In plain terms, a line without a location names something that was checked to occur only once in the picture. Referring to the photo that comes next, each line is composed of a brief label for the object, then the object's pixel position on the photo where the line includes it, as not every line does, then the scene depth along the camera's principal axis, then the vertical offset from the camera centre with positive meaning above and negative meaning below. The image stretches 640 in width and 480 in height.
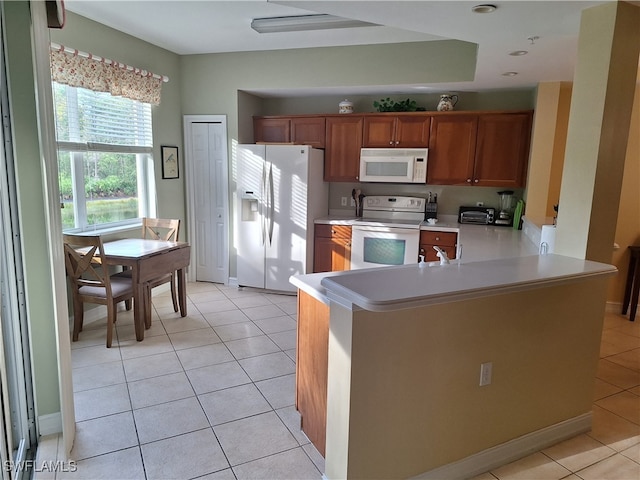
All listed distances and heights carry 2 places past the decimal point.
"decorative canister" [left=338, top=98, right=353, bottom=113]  4.84 +0.67
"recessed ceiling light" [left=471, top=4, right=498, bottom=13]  2.15 +0.81
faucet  2.23 -0.47
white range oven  4.53 -0.74
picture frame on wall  4.79 +0.00
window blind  3.62 +0.36
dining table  3.47 -0.86
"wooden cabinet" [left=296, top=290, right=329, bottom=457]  2.06 -1.02
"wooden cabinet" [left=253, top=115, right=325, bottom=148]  4.95 +0.41
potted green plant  4.68 +0.68
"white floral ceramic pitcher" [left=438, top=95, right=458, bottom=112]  4.58 +0.70
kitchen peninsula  1.74 -0.87
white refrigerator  4.64 -0.51
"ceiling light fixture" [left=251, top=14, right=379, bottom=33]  3.59 +1.19
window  3.70 +0.02
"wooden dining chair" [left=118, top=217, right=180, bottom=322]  3.90 -0.74
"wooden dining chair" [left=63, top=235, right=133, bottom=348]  3.31 -0.97
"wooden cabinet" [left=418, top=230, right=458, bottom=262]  4.42 -0.76
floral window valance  3.44 +0.74
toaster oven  4.76 -0.50
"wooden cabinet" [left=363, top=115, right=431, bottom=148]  4.64 +0.40
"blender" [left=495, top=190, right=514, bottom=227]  4.73 -0.44
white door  4.98 -0.38
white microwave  4.63 +0.03
